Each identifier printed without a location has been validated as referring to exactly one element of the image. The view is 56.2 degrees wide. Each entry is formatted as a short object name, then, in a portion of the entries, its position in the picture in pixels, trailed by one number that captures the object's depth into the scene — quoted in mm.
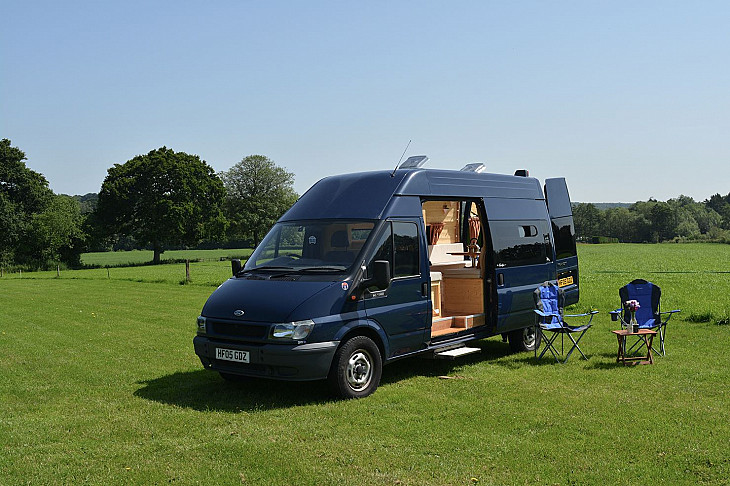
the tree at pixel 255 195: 71812
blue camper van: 7633
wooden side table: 9684
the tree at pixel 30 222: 57188
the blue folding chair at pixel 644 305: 10398
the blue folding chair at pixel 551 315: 10039
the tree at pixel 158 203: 58219
